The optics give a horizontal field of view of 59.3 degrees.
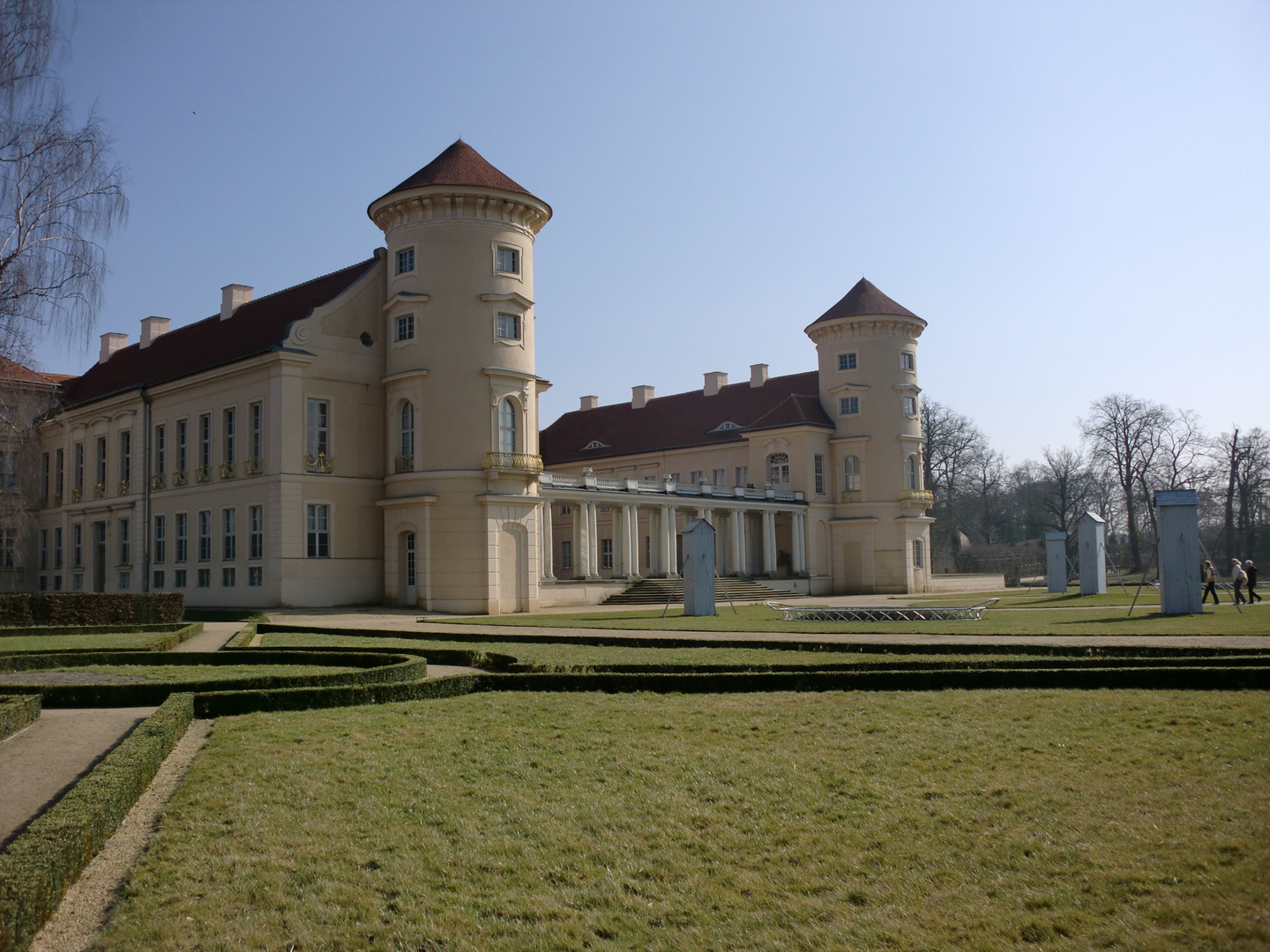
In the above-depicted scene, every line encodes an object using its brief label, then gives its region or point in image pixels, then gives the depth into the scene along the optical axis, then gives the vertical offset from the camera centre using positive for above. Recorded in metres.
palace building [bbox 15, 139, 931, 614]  40.53 +4.50
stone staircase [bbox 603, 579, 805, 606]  47.31 -1.65
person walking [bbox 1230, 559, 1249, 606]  31.83 -0.95
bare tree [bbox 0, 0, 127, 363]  27.31 +10.20
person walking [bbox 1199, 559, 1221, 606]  35.00 -1.04
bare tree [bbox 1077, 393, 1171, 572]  76.50 +7.16
